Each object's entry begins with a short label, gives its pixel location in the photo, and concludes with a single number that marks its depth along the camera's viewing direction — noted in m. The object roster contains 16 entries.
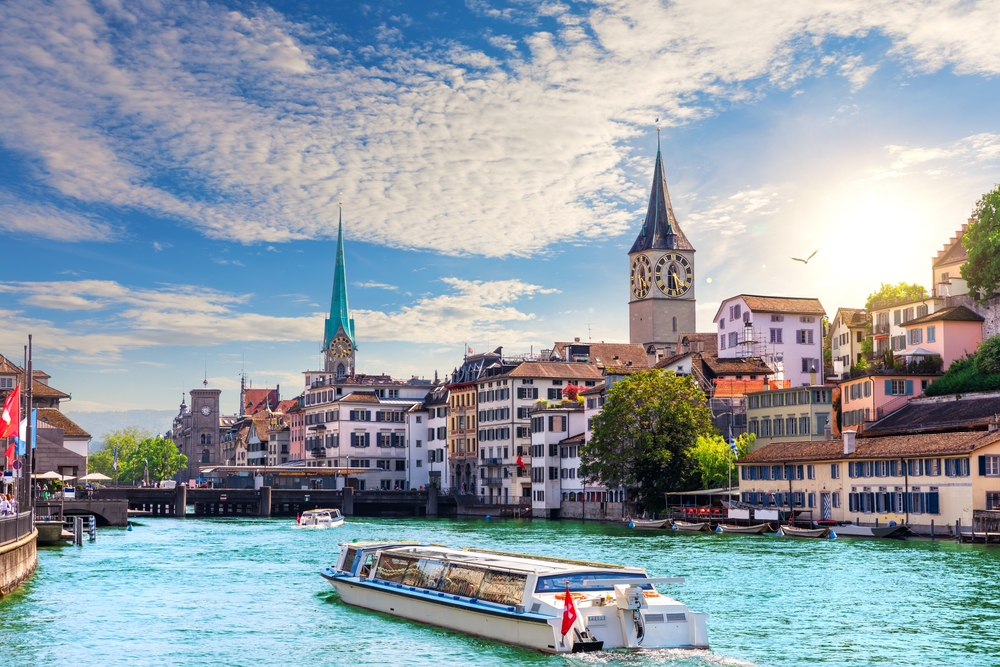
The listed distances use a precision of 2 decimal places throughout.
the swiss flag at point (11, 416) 53.47
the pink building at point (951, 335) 98.56
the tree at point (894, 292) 120.76
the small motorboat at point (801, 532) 80.00
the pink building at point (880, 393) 93.69
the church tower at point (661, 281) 168.25
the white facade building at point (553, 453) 127.62
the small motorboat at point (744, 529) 86.75
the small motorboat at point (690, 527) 91.69
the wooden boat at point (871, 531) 76.94
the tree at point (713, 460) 101.00
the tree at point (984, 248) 96.69
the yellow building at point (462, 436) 148.50
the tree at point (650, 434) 103.38
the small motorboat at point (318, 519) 111.81
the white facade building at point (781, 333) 121.00
